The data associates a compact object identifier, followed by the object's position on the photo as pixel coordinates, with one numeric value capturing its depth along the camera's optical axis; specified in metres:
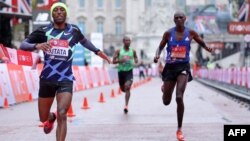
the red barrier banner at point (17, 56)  13.07
